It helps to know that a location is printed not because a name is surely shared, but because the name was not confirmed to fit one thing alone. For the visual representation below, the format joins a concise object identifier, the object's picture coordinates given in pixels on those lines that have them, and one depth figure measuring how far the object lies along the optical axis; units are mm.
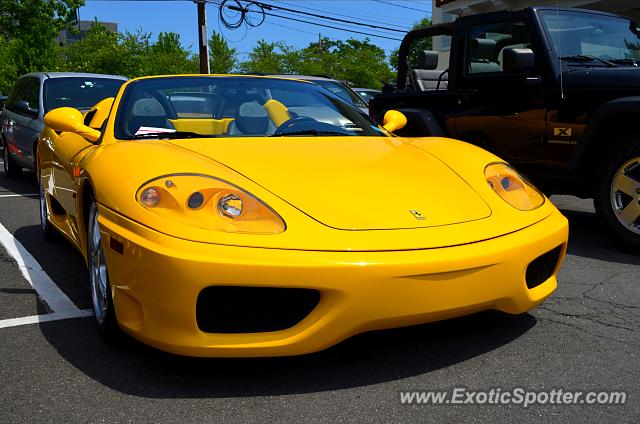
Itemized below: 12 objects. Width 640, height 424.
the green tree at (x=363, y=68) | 46906
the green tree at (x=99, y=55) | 35125
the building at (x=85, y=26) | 126125
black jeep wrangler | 4727
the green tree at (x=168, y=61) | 44491
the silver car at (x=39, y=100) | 8188
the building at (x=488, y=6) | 16638
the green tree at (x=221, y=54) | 49531
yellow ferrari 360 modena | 2382
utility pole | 21297
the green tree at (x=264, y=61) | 46719
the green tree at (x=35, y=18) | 23547
